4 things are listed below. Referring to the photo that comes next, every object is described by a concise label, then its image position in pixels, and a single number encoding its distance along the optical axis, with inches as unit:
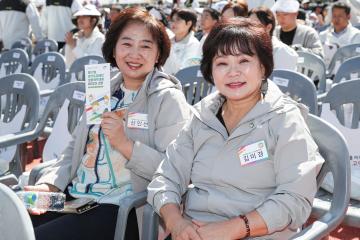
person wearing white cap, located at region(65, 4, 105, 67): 238.2
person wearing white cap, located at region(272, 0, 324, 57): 209.5
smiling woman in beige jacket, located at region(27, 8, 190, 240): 84.7
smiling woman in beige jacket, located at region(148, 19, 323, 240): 68.1
